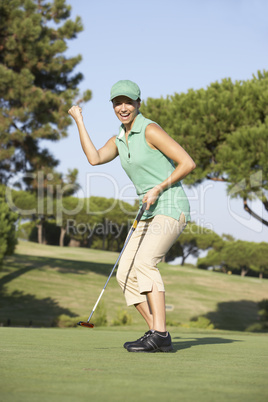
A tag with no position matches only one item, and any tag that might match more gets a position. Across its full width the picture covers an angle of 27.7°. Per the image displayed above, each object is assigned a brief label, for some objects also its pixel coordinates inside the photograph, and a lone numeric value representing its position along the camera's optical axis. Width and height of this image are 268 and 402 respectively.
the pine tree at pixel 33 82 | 25.20
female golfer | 4.26
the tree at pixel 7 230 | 21.95
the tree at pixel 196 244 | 71.40
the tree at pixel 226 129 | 19.05
